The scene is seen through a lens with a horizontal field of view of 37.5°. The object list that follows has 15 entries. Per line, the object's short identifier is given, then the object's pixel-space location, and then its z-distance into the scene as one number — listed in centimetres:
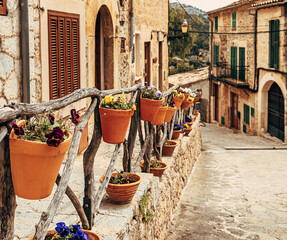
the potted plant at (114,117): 368
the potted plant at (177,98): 790
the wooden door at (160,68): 1534
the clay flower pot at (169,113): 692
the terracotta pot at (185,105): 955
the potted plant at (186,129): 994
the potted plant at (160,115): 582
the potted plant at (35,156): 221
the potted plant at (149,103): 516
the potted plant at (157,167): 588
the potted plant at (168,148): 715
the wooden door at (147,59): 1302
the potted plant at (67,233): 266
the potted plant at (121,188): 396
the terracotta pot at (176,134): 816
